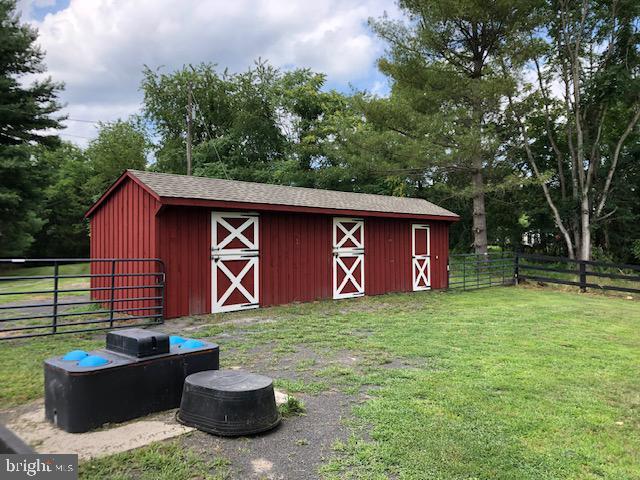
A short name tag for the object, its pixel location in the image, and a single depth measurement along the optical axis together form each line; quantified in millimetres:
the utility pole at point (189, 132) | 21070
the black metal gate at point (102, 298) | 6332
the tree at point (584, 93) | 15984
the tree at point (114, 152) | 28938
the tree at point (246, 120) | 25547
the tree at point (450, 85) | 15430
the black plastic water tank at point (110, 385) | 2896
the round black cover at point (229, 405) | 2887
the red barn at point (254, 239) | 7707
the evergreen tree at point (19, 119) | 18391
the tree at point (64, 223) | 27328
